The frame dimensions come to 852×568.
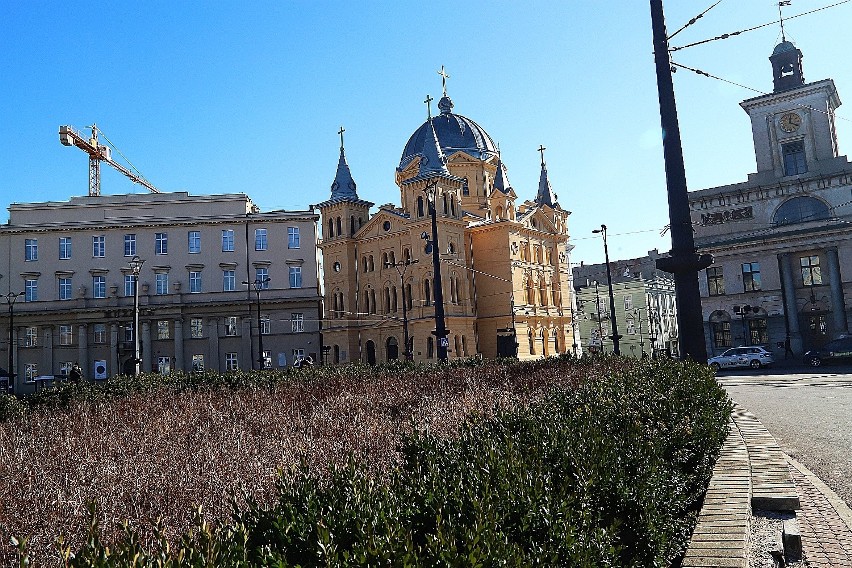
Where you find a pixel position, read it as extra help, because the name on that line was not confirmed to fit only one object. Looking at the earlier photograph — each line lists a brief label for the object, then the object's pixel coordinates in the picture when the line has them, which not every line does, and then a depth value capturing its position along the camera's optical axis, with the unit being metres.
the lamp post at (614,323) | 36.88
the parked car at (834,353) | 36.53
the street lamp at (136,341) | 28.33
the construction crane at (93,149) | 79.62
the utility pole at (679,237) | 11.11
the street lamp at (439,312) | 23.86
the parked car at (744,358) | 39.84
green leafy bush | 2.62
